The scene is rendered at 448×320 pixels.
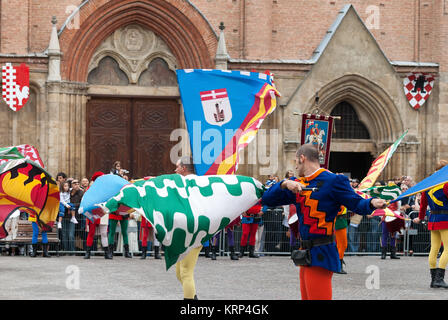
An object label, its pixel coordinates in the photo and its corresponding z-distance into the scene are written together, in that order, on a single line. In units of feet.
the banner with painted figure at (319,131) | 64.03
